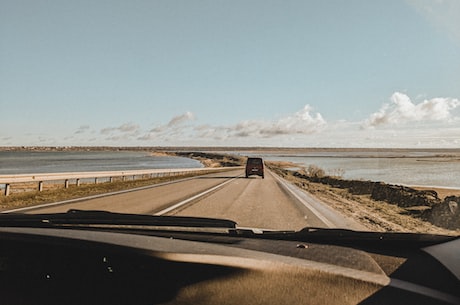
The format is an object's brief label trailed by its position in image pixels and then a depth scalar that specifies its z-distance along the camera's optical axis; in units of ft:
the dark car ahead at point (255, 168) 103.46
